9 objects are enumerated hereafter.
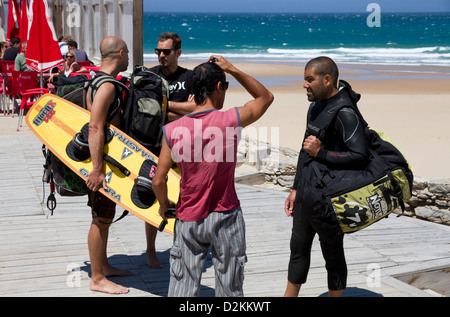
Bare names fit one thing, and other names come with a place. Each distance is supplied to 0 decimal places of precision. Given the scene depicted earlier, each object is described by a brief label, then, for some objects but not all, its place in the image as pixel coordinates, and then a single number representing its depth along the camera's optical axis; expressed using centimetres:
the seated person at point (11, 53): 1555
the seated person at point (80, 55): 1453
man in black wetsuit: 372
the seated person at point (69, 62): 1234
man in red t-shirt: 324
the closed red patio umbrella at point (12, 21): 1942
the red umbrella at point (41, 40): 1134
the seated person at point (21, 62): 1411
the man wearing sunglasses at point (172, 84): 504
